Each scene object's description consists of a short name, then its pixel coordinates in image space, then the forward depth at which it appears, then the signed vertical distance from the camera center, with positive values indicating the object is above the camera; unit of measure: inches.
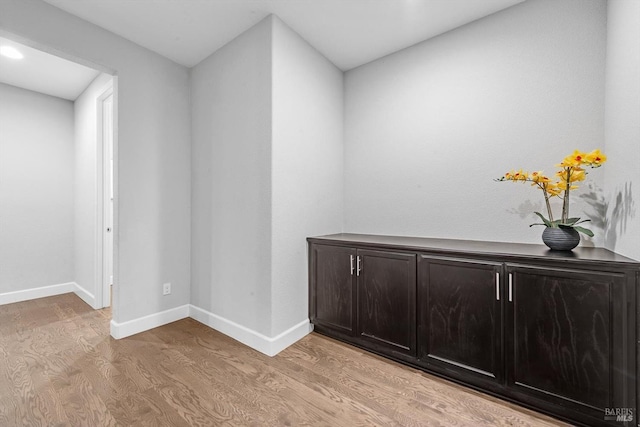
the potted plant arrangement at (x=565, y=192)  60.9 +4.3
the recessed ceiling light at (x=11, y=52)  101.7 +58.6
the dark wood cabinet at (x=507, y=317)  52.5 -24.8
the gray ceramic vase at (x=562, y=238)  63.3 -6.6
